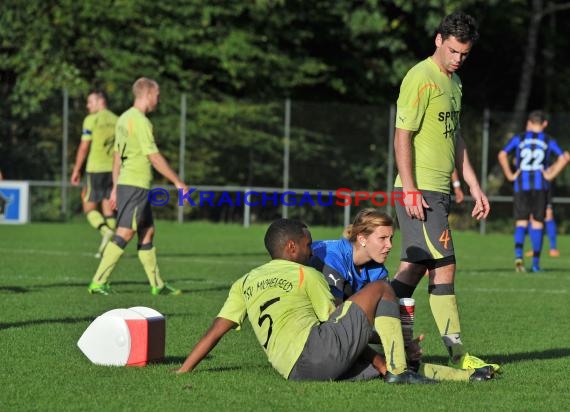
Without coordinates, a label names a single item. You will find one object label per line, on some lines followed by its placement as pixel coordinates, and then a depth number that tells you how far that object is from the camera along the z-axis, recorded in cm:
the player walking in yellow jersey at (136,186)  2442
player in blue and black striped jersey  3478
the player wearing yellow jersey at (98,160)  3350
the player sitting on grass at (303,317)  1357
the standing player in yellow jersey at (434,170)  1522
